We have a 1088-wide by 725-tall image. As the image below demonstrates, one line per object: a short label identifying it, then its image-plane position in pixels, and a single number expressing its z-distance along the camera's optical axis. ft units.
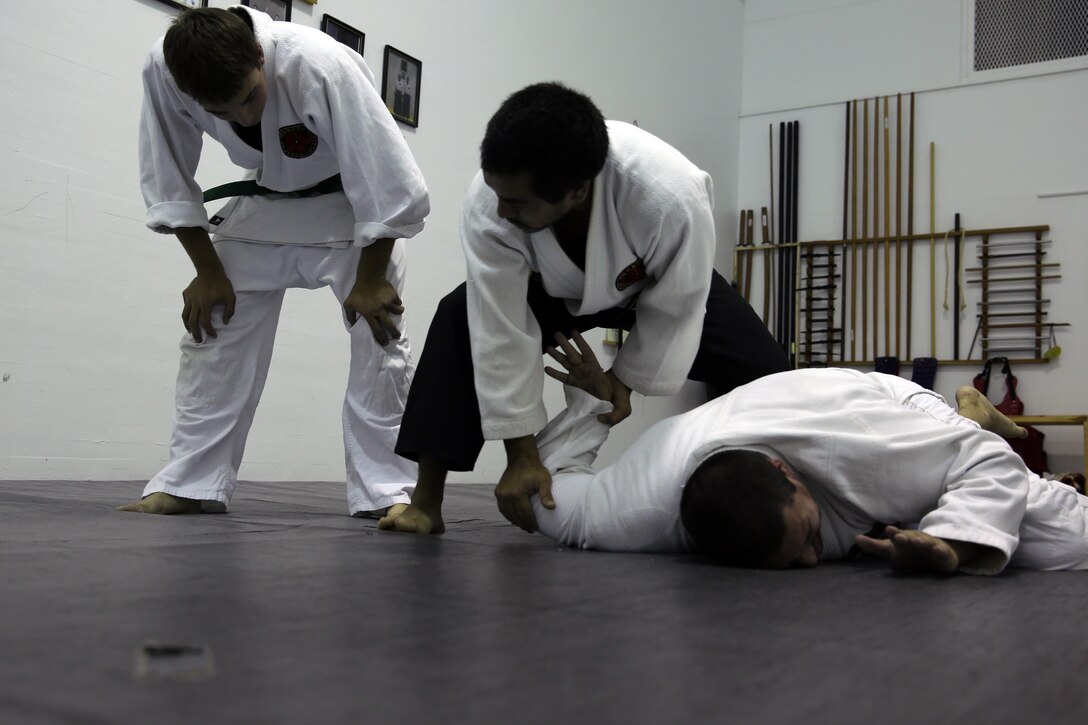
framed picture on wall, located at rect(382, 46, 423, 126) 13.42
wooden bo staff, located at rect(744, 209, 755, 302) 22.40
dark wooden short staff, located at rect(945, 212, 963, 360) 19.66
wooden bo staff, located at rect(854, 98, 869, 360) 20.54
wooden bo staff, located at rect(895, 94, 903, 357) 20.36
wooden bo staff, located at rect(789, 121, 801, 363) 21.27
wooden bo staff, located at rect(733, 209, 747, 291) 22.41
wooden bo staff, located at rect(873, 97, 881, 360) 20.29
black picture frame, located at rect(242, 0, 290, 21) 11.23
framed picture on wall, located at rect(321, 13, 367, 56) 12.28
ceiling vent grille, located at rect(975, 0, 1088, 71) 19.60
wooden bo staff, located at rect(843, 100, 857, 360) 20.63
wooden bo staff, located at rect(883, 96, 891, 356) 20.17
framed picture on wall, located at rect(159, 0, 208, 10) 10.58
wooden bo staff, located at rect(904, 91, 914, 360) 20.19
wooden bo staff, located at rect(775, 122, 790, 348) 21.47
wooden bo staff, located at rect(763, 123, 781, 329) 21.84
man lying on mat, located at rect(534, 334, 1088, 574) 4.19
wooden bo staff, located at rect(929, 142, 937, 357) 19.83
